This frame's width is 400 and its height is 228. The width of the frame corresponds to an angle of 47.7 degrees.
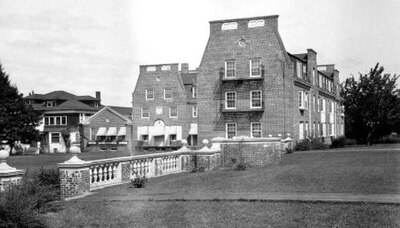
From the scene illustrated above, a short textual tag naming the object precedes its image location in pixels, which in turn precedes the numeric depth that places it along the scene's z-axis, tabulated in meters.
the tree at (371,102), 38.09
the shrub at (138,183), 14.25
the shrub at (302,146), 35.94
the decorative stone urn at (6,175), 11.67
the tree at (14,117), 50.22
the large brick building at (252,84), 38.19
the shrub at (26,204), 8.71
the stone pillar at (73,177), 12.88
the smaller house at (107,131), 59.81
